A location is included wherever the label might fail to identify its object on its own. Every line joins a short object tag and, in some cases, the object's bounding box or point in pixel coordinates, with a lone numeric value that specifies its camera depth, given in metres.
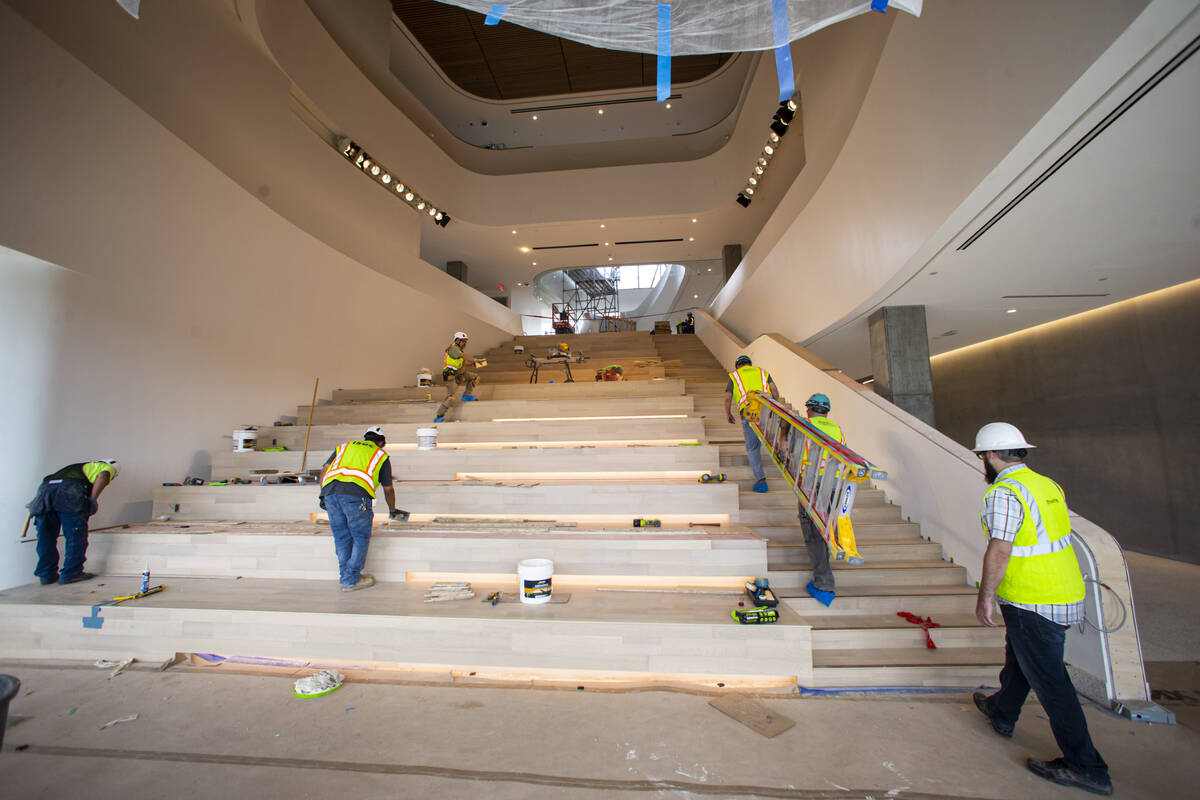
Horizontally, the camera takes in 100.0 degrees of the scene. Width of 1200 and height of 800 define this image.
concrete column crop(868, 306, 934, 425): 5.97
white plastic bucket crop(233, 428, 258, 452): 6.01
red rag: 3.30
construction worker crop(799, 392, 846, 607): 3.62
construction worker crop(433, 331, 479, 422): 6.99
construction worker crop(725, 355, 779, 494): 4.95
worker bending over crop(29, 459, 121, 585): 4.04
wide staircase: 3.16
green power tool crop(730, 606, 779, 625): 3.13
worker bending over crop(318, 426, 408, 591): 3.89
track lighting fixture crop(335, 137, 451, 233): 9.35
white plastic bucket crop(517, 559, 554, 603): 3.55
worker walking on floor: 2.23
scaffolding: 22.39
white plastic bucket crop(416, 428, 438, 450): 5.95
